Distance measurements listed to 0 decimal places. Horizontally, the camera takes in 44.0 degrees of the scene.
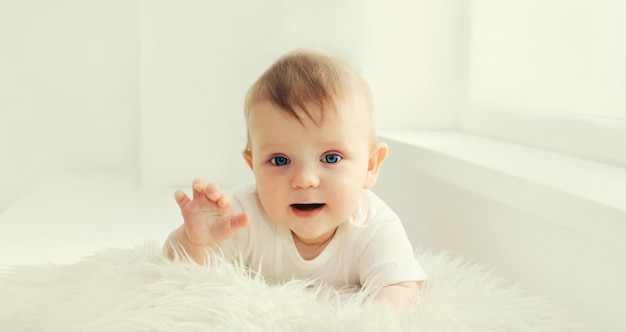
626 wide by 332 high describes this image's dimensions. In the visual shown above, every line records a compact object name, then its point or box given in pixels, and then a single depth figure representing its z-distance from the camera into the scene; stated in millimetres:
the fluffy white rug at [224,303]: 847
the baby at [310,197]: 1070
